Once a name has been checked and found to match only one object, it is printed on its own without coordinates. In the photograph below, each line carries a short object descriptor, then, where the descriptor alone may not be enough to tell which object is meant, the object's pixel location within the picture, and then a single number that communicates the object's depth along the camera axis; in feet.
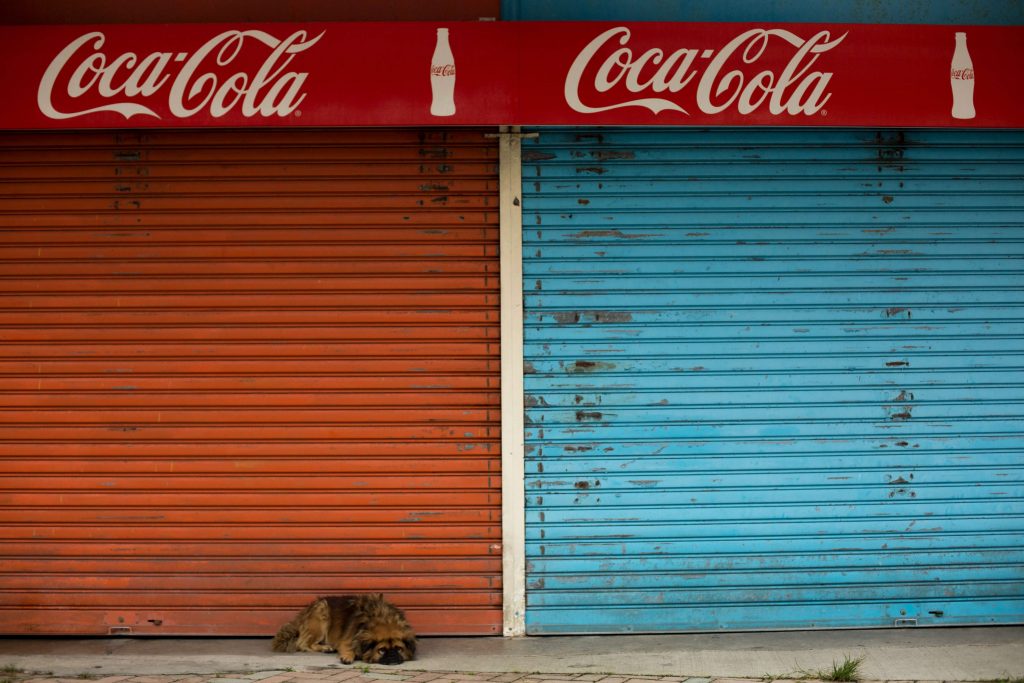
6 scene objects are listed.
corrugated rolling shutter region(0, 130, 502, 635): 22.41
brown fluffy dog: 20.07
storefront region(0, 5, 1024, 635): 22.40
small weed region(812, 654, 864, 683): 18.75
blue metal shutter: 22.43
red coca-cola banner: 21.45
